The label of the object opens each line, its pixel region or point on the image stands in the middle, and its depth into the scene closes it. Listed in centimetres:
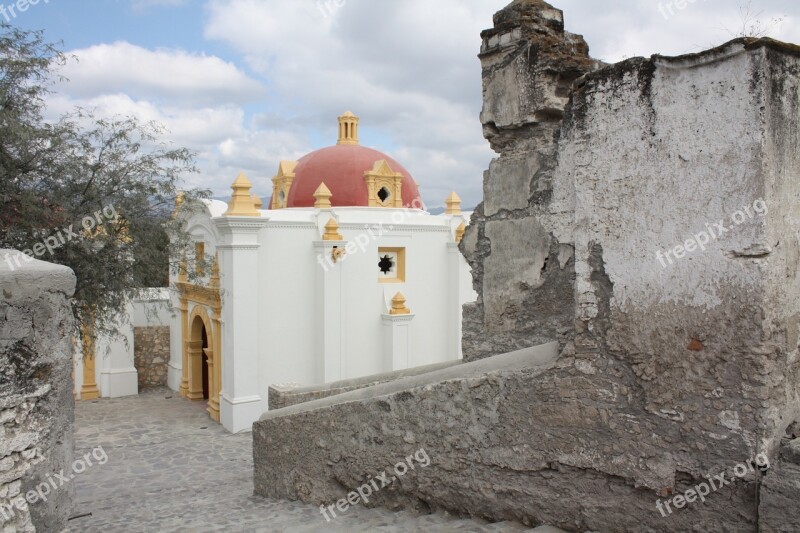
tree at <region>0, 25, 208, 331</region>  743
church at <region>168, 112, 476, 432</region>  1215
